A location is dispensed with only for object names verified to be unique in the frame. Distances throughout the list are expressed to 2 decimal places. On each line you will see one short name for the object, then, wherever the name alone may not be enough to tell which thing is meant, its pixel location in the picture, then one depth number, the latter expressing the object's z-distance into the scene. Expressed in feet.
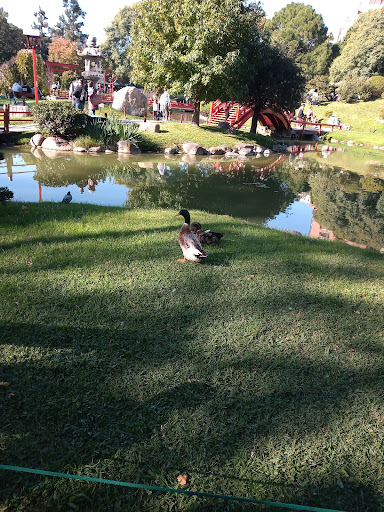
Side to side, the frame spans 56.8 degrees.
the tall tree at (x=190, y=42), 57.57
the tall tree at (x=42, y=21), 213.05
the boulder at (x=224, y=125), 78.82
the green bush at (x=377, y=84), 127.65
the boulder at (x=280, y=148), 75.20
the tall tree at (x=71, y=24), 218.18
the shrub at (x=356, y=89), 129.62
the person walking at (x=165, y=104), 80.74
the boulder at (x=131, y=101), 84.43
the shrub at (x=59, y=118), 49.80
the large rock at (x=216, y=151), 62.28
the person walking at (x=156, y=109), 85.25
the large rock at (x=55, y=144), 50.14
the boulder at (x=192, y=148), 59.95
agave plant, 53.42
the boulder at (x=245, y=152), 66.26
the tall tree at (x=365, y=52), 133.69
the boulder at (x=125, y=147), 53.83
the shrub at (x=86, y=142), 51.26
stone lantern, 69.31
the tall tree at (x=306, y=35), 166.50
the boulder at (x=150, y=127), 63.21
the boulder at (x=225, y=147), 64.29
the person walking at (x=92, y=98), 61.44
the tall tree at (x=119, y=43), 149.13
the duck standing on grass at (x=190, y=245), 14.12
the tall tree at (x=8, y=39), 143.33
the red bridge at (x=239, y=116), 87.55
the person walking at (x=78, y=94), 57.11
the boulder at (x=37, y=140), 50.52
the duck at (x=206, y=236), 16.78
